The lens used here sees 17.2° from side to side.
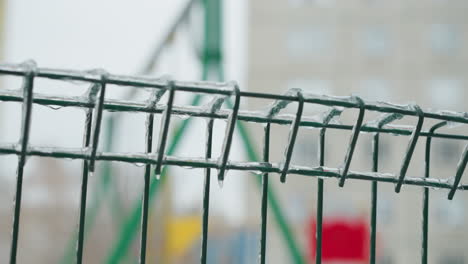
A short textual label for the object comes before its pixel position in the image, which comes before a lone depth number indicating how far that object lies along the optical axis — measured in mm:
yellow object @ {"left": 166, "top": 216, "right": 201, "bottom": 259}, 6379
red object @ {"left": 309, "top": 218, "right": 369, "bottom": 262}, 5124
